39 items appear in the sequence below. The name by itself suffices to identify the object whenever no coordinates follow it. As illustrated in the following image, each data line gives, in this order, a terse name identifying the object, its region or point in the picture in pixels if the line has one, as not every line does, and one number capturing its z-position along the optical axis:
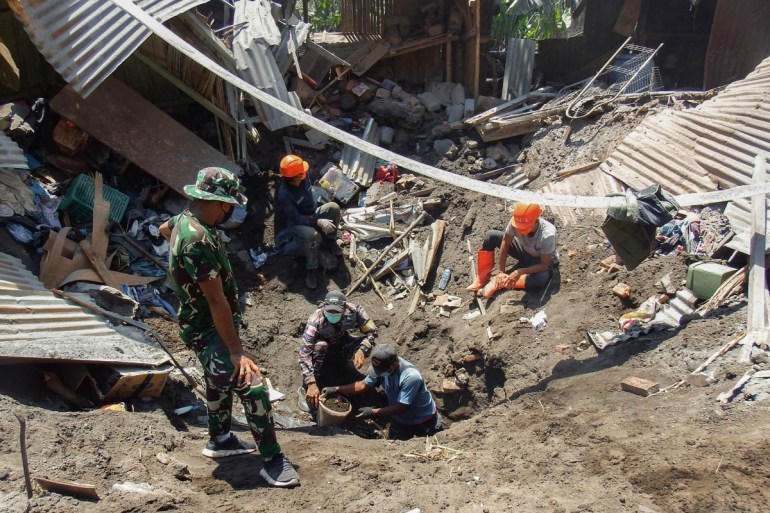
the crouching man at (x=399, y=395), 6.28
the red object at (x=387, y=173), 10.40
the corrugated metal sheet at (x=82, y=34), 7.33
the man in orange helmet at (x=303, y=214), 8.67
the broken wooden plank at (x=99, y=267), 6.95
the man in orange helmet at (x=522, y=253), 7.34
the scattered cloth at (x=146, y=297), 7.17
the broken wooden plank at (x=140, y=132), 8.42
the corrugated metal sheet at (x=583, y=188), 8.25
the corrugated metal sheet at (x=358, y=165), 10.34
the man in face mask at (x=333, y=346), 6.77
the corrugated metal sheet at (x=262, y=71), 9.73
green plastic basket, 7.75
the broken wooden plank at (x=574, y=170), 8.83
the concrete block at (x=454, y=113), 11.62
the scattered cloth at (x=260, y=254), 8.88
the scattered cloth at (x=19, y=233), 6.77
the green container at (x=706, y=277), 6.02
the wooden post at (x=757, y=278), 5.18
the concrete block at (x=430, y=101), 11.79
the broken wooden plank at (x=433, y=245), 8.76
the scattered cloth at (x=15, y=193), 6.81
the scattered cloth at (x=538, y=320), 6.89
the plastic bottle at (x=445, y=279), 8.60
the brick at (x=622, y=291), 6.66
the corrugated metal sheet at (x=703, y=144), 7.57
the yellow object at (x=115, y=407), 5.06
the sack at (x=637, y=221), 5.59
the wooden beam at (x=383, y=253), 8.89
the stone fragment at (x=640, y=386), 5.14
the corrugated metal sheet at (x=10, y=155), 6.75
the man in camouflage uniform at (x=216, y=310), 4.04
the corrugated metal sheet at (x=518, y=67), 12.30
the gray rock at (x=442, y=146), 10.99
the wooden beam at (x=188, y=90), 8.59
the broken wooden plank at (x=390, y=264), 8.98
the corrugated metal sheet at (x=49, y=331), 4.97
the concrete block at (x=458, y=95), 11.98
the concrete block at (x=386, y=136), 11.22
